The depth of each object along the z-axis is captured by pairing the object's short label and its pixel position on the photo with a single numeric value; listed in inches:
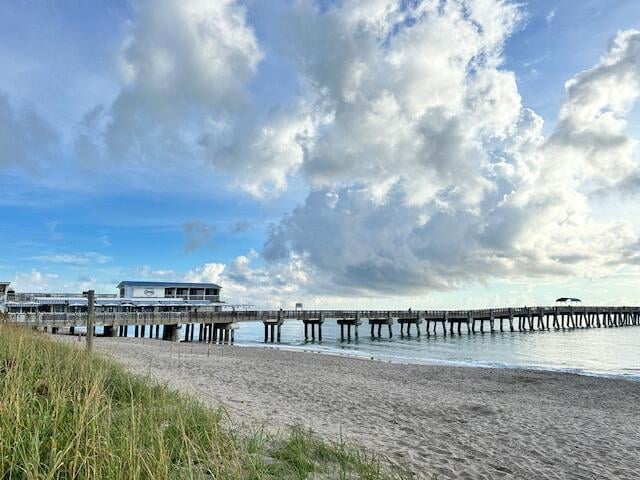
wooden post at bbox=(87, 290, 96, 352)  484.7
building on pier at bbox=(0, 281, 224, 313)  2058.3
